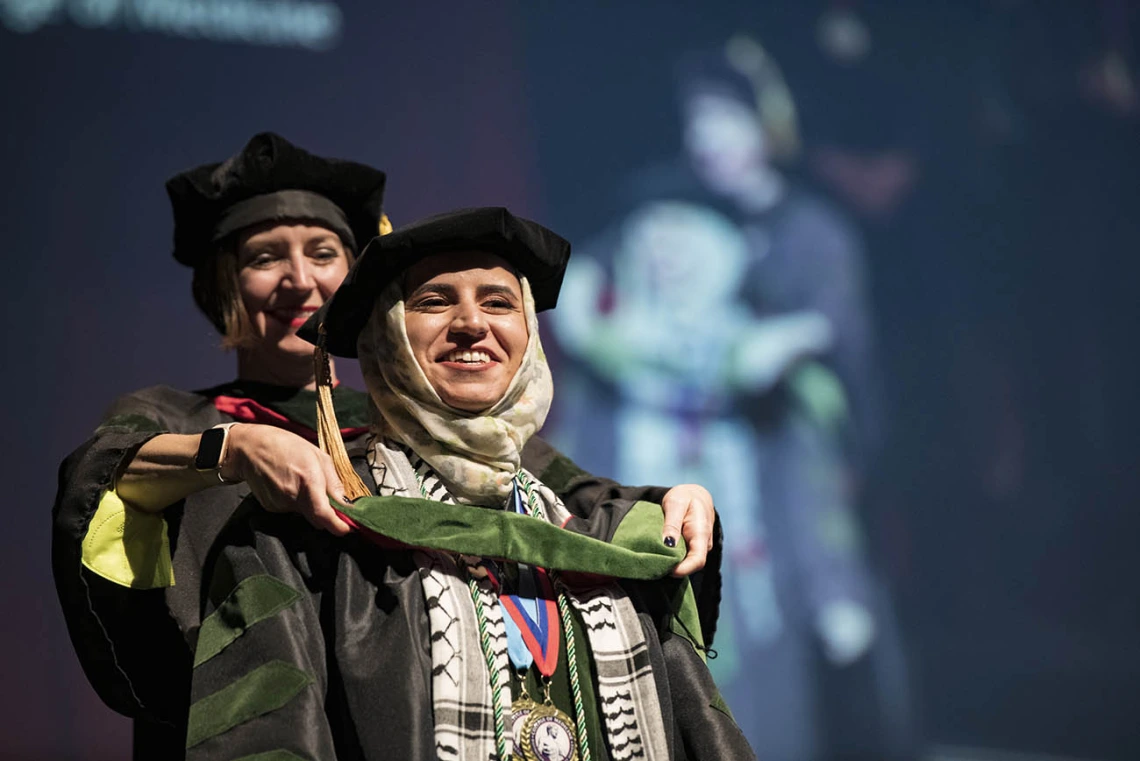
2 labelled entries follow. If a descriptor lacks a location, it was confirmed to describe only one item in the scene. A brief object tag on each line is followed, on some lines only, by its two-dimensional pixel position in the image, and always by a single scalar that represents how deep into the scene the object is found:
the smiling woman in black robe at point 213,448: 2.87
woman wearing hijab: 2.70
